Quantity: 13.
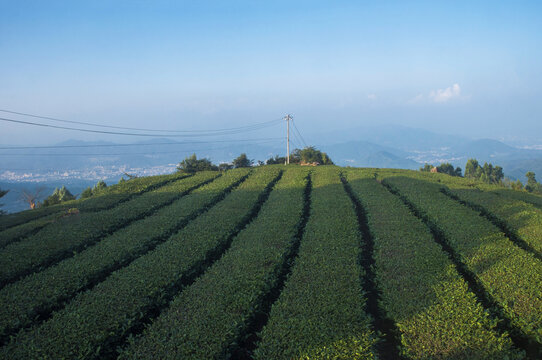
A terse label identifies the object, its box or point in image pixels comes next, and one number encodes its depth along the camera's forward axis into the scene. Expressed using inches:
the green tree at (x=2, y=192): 859.7
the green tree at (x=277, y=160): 2216.4
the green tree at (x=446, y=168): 2613.2
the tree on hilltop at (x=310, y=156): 1997.9
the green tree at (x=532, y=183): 2231.9
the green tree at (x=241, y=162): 2049.7
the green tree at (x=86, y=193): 1216.6
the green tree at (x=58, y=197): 1178.0
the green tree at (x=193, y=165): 1675.3
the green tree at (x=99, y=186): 1349.4
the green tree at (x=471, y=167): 2973.9
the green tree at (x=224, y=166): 2000.5
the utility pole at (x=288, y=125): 1953.7
